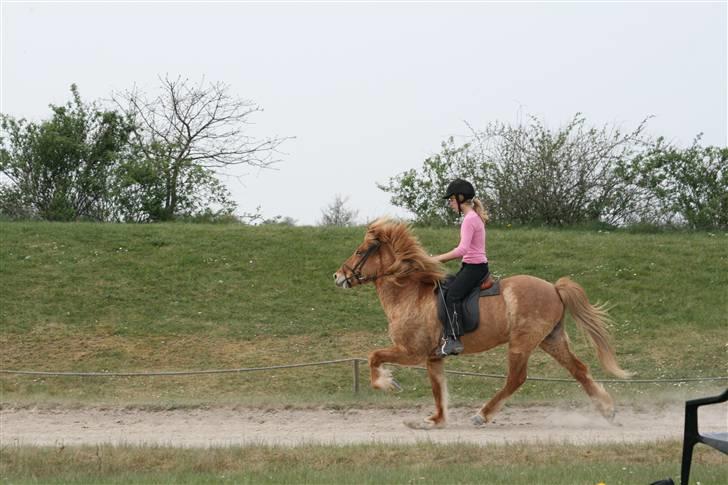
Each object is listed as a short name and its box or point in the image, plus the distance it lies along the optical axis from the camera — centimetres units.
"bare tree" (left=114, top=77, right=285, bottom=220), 3172
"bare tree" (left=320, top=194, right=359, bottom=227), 4300
